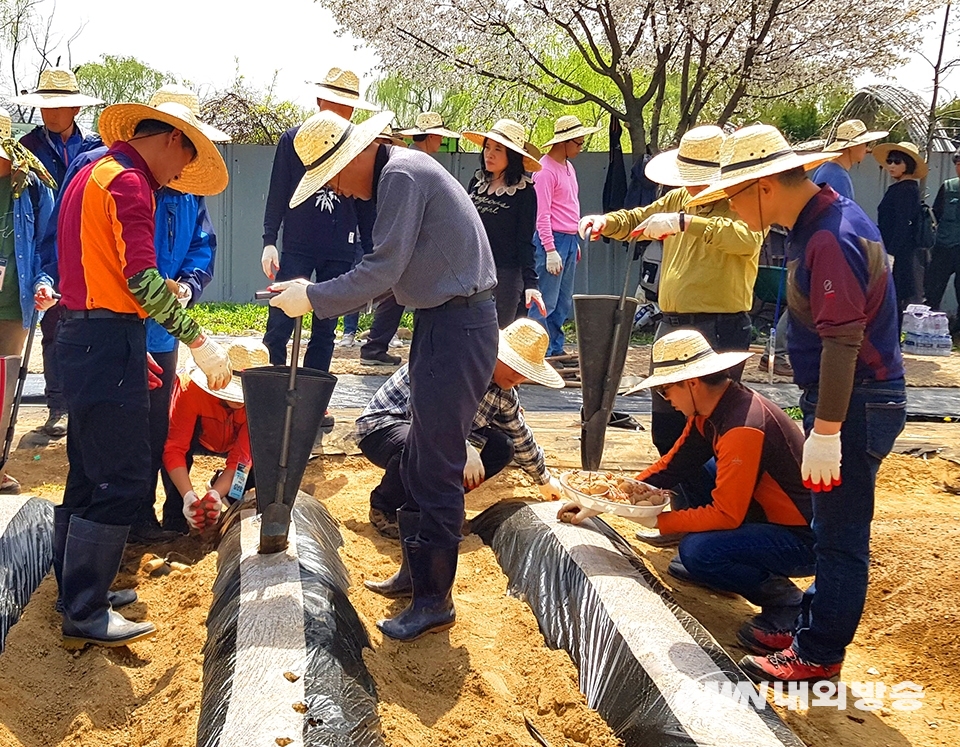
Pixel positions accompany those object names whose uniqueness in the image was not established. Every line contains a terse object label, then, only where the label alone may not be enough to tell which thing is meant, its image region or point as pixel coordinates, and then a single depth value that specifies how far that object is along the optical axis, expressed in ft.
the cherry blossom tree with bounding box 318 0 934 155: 38.68
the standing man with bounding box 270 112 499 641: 9.48
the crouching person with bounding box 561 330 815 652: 11.17
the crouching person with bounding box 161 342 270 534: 12.78
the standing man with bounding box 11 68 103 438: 17.42
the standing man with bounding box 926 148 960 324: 34.42
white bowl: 11.63
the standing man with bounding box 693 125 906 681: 8.91
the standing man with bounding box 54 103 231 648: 9.74
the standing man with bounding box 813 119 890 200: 21.85
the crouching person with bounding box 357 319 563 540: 13.16
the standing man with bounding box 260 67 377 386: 17.38
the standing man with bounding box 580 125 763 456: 14.42
